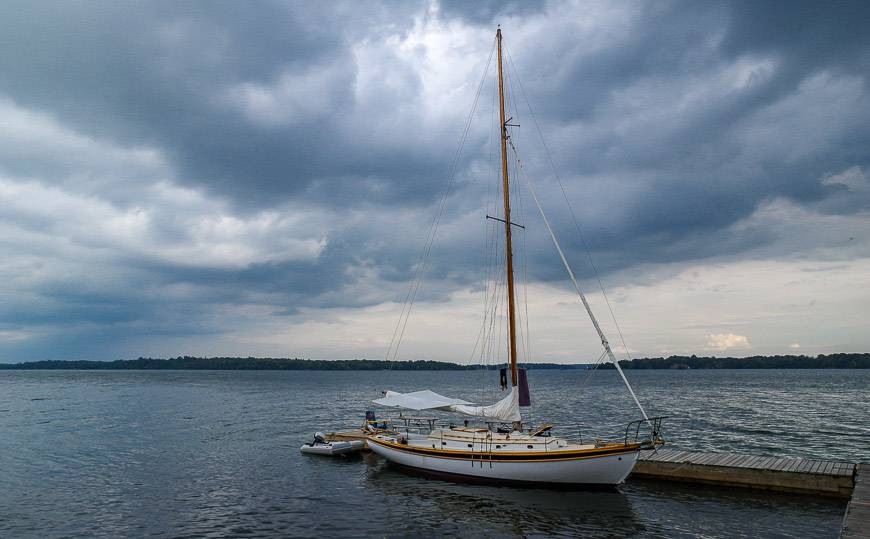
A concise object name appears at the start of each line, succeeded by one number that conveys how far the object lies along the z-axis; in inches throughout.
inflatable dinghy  1503.4
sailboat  1027.3
